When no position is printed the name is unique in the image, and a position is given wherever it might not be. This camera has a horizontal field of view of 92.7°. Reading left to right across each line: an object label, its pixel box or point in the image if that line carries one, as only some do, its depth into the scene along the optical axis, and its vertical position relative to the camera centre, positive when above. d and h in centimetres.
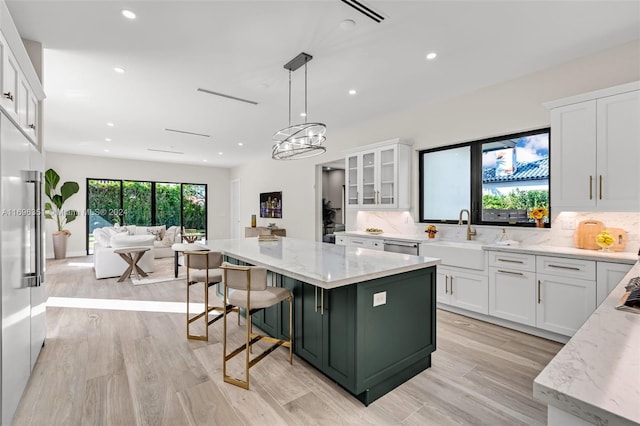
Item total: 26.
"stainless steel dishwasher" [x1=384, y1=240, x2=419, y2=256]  412 -50
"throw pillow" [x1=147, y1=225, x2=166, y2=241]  845 -56
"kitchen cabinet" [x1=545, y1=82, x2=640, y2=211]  269 +58
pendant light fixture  307 +78
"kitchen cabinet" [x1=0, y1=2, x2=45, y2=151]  177 +91
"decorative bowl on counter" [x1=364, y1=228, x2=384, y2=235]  509 -33
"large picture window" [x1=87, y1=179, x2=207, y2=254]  884 +22
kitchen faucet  408 -25
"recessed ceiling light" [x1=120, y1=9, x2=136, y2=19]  241 +158
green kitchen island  205 -78
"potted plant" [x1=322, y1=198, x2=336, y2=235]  779 -9
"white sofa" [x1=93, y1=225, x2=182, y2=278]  572 -76
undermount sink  349 -50
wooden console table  784 -53
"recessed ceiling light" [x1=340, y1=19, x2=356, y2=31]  253 +158
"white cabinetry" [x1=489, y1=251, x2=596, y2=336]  279 -78
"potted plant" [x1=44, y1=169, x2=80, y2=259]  779 +8
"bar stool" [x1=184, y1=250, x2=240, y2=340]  290 -55
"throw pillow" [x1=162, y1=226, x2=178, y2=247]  825 -72
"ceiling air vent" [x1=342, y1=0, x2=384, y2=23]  231 +158
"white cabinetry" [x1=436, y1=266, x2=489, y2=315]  350 -93
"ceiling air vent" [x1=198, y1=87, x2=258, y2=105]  398 +158
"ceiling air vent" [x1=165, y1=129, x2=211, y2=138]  588 +157
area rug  549 -127
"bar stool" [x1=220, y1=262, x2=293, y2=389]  222 -66
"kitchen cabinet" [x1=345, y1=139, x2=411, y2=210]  468 +57
